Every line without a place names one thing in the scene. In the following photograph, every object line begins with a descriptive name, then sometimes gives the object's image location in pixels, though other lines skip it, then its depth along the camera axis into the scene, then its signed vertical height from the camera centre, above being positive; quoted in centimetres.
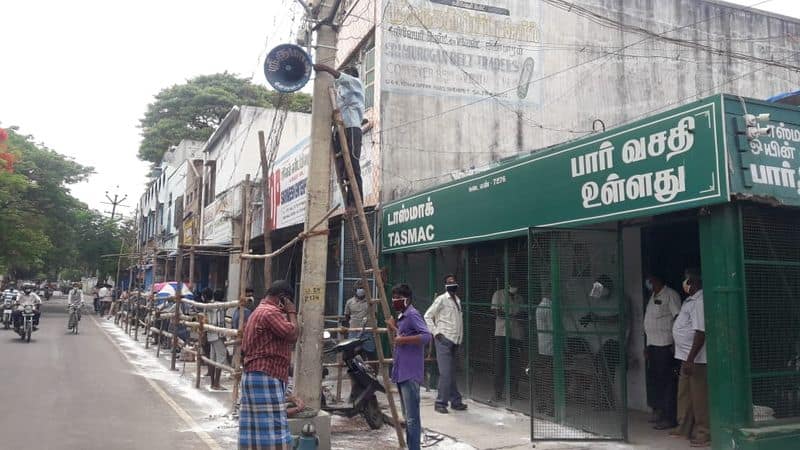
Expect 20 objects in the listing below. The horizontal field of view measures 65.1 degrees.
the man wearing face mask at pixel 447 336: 894 -44
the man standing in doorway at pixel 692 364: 672 -60
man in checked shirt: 529 -66
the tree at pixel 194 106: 4394 +1375
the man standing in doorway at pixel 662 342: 765 -42
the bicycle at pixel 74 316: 2178 -63
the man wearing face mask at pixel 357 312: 1128 -16
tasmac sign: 607 +152
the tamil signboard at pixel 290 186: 1448 +287
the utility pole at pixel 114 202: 6379 +984
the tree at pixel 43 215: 3130 +484
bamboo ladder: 666 +58
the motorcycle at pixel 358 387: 768 -103
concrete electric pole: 673 +59
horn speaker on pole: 698 +263
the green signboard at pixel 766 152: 590 +152
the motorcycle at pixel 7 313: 2111 -53
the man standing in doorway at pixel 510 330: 929 -37
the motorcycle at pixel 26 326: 1800 -81
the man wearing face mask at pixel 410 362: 616 -58
